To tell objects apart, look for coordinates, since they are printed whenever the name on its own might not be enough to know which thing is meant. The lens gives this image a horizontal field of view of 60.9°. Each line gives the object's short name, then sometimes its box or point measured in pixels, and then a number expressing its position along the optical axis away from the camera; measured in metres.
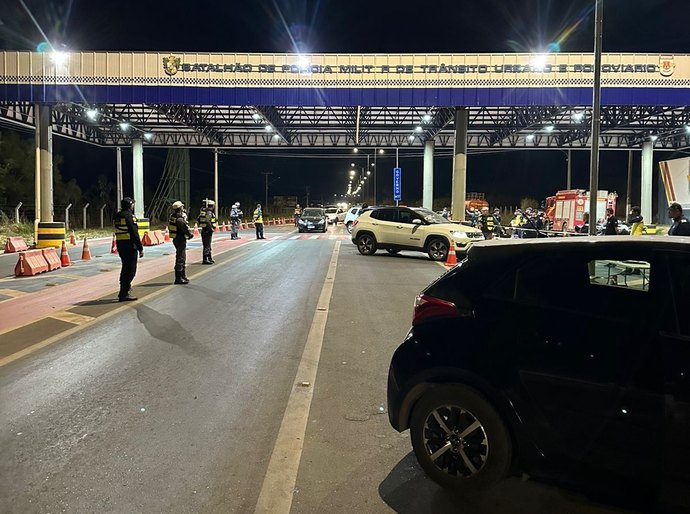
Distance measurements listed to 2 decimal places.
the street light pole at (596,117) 11.65
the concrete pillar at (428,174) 41.38
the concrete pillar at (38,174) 25.03
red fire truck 31.27
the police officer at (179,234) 12.27
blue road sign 47.06
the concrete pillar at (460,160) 28.56
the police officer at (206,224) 15.50
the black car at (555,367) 2.87
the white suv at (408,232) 17.80
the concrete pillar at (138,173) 39.53
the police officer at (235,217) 28.16
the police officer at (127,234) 9.91
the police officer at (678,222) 9.31
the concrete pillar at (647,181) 40.69
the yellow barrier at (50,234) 21.47
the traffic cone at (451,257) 16.45
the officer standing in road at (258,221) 28.72
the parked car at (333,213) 60.58
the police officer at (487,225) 19.97
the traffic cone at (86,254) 18.16
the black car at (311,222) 39.41
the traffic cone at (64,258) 16.62
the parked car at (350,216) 43.23
